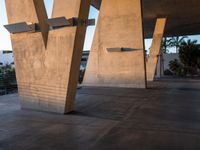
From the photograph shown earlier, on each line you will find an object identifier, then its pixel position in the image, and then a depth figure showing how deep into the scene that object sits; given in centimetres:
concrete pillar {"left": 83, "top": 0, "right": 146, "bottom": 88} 1309
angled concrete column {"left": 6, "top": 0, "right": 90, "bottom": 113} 605
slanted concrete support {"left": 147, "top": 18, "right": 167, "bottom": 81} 1969
